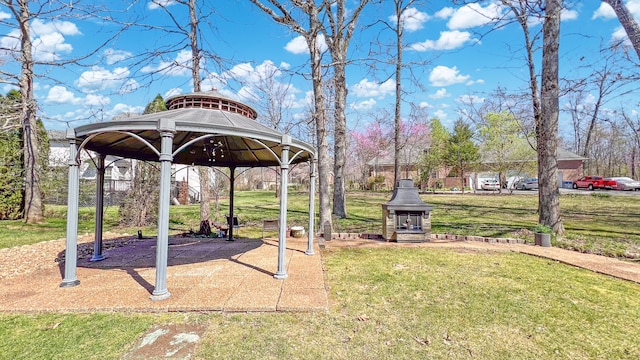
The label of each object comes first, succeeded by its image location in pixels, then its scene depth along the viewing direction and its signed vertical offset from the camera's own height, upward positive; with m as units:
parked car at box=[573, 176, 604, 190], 25.30 +0.15
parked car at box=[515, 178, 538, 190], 27.39 +0.05
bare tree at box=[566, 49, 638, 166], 6.68 +2.47
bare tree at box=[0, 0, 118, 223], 8.86 +3.67
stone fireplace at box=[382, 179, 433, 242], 7.21 -0.91
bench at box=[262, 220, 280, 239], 7.71 -1.10
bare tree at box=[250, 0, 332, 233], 7.64 +3.47
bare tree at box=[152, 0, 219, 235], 9.24 +4.93
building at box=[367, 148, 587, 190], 30.64 +1.50
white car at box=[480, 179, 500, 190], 27.85 -0.01
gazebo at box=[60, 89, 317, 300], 3.50 +0.68
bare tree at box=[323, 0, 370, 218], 8.76 +3.64
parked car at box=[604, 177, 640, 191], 23.70 +0.06
